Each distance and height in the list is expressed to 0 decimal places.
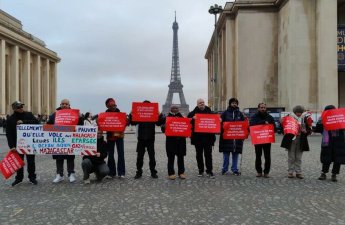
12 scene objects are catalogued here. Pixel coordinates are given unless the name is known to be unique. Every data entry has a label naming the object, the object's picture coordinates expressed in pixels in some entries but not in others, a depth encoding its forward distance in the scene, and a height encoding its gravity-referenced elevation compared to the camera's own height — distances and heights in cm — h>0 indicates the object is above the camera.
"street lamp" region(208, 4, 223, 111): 3467 +751
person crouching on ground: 1082 -116
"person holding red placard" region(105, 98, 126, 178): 1161 -86
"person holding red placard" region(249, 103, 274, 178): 1171 -86
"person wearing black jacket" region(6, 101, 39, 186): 1067 -37
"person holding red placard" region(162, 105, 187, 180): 1147 -94
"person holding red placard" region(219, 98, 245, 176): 1219 -85
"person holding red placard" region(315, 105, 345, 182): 1106 -92
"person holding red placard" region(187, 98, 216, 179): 1189 -80
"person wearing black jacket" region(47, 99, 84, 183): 1092 -115
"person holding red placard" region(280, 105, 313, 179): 1158 -80
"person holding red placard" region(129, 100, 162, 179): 1163 -72
